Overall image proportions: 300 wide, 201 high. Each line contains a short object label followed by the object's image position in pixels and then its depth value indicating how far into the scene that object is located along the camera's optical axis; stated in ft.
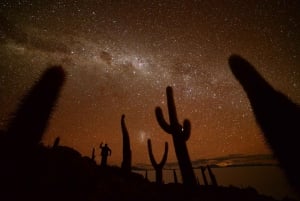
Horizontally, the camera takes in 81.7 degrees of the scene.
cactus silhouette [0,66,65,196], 12.77
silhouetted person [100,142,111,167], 37.88
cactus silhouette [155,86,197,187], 19.50
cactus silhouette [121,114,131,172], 32.86
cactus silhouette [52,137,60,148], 49.34
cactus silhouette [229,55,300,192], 9.57
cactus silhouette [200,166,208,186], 57.77
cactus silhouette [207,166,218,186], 51.12
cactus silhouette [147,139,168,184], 34.59
